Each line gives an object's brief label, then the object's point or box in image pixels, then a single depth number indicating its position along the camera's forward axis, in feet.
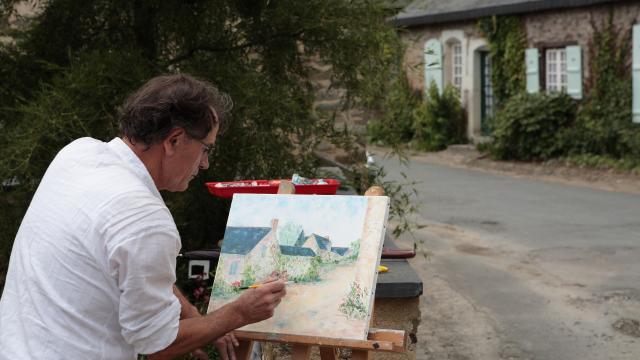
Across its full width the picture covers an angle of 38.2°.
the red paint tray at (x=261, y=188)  13.08
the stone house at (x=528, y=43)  57.77
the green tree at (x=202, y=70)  19.43
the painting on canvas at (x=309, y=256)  10.98
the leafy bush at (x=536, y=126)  58.54
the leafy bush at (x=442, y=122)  70.69
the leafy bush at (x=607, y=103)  54.65
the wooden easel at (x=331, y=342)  10.63
